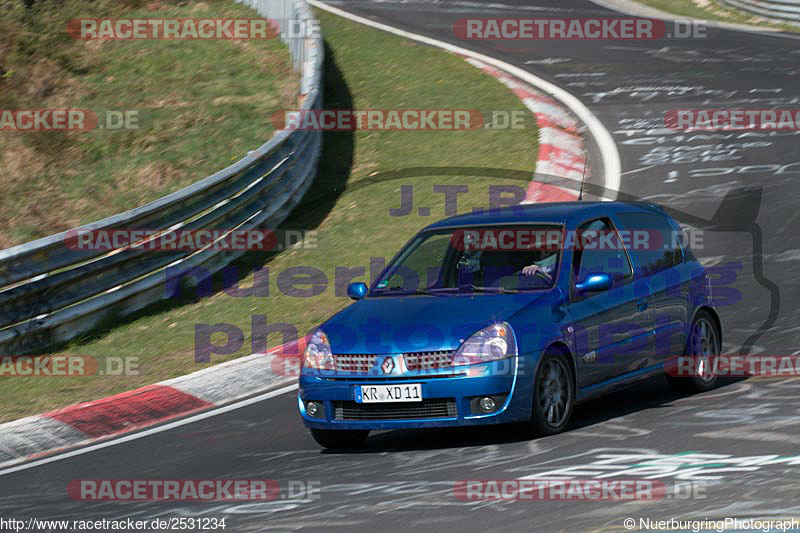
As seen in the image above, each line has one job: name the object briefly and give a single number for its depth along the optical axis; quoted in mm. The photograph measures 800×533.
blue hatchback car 15330
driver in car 16797
